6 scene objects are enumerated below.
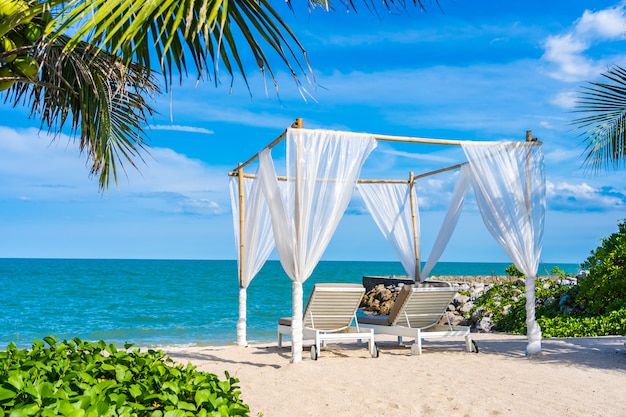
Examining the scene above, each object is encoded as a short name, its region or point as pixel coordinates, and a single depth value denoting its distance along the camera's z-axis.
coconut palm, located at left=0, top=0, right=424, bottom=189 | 1.99
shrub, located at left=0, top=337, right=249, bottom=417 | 1.65
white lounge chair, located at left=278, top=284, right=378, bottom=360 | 5.91
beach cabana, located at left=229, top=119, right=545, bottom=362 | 5.55
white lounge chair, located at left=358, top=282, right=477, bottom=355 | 6.19
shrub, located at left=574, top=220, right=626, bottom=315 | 8.12
